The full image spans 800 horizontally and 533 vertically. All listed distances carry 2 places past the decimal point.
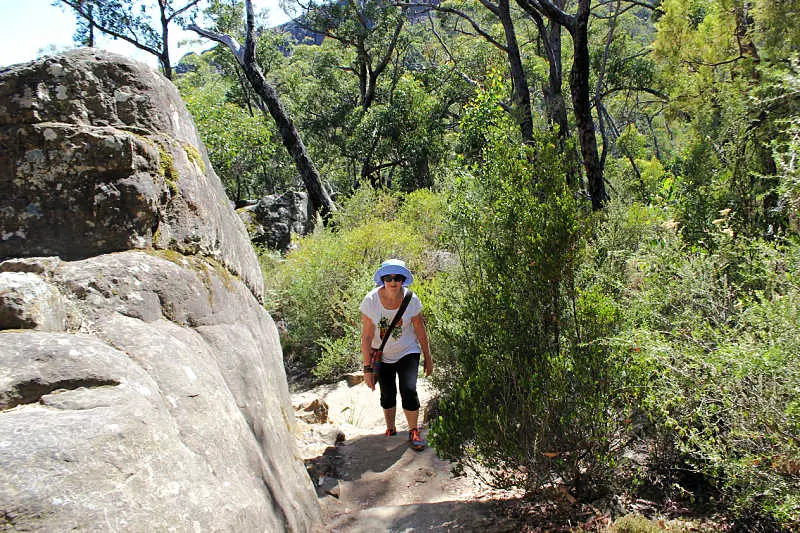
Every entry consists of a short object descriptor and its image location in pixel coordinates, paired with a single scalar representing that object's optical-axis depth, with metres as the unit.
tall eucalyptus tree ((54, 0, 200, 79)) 17.06
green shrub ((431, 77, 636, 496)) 3.68
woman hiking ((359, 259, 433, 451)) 4.89
